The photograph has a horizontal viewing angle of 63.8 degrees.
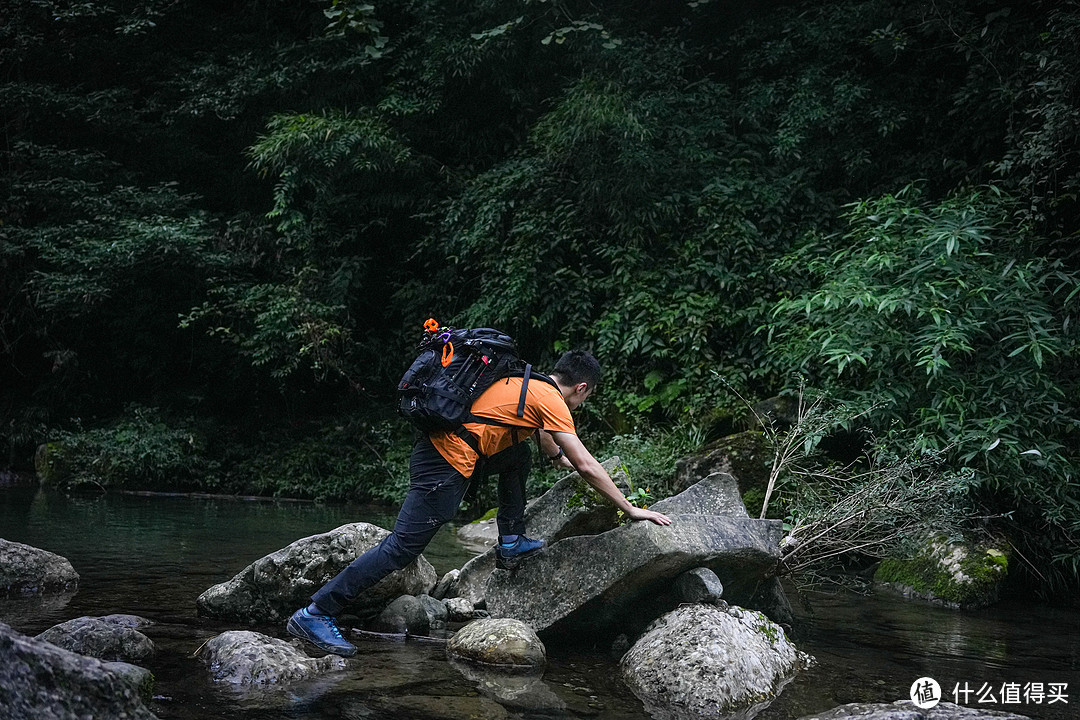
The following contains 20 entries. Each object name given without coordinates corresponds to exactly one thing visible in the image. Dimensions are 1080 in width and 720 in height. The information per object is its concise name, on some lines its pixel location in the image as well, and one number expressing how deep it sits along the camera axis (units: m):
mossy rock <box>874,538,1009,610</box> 6.83
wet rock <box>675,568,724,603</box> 4.73
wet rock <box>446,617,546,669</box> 4.52
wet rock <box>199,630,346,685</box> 4.05
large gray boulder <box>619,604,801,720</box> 4.05
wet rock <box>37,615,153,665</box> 4.20
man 4.57
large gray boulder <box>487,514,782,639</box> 4.73
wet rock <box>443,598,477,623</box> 5.59
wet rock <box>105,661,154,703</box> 2.98
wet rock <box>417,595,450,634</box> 5.37
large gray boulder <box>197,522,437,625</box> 5.29
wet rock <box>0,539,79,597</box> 5.67
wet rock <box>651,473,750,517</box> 6.11
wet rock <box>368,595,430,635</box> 5.25
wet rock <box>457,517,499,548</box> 9.33
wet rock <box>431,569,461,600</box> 5.99
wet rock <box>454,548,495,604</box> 5.87
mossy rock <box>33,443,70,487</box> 14.22
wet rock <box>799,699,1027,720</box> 3.38
